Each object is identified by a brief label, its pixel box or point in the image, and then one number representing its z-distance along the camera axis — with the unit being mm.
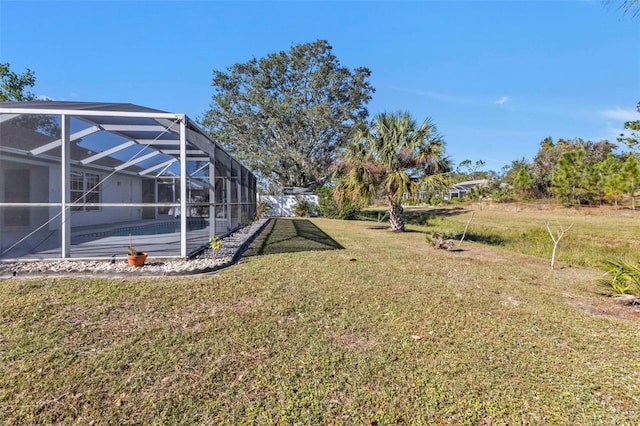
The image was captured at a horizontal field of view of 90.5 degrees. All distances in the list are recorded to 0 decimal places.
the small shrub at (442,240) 8383
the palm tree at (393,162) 11258
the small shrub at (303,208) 22406
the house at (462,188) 50750
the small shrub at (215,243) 6105
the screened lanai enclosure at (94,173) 5469
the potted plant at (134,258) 5059
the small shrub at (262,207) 20028
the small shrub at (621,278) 4355
